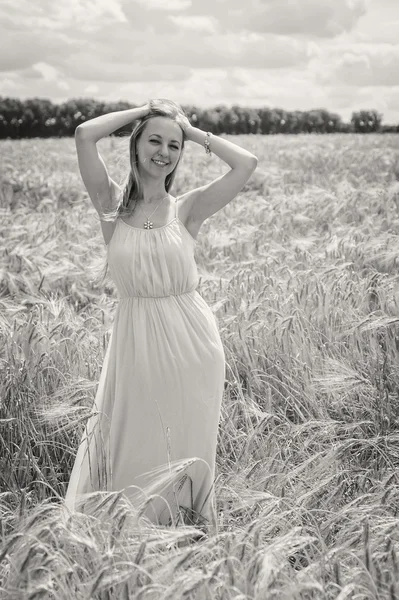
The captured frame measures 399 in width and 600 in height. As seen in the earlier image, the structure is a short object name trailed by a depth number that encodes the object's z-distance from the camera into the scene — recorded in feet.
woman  9.00
